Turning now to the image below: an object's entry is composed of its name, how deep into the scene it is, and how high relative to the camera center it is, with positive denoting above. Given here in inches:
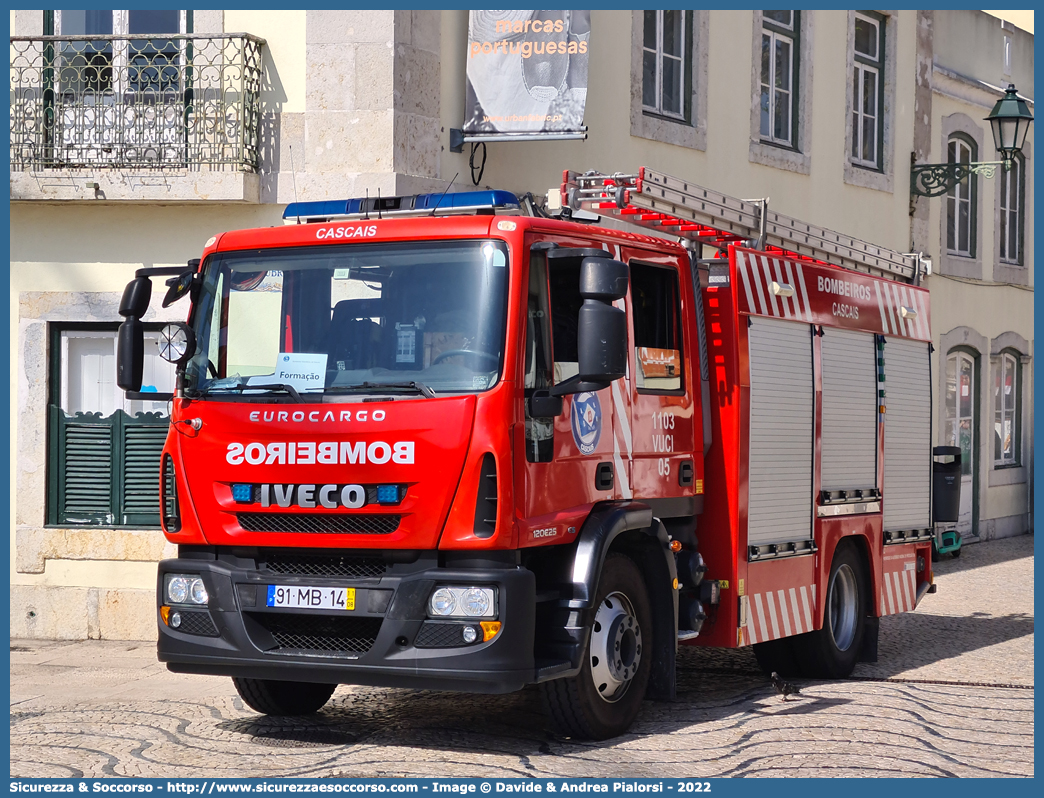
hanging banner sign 466.0 +110.6
